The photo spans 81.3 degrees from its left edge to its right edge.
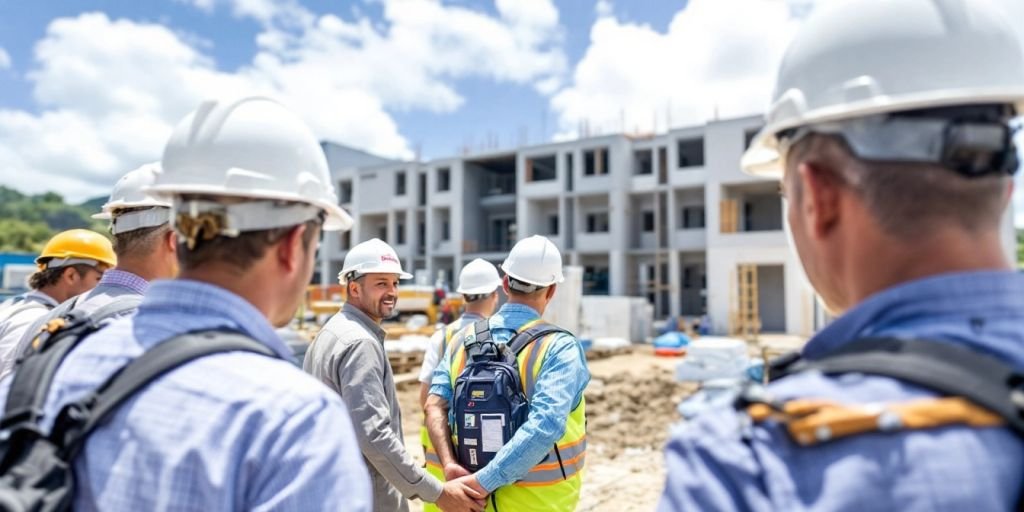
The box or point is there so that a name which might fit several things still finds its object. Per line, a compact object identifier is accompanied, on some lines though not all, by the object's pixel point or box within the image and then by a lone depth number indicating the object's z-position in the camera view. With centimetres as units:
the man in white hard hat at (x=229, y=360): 99
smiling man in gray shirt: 278
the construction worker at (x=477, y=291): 480
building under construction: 2577
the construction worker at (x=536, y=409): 261
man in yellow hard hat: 371
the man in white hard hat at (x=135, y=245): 251
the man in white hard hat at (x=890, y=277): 75
